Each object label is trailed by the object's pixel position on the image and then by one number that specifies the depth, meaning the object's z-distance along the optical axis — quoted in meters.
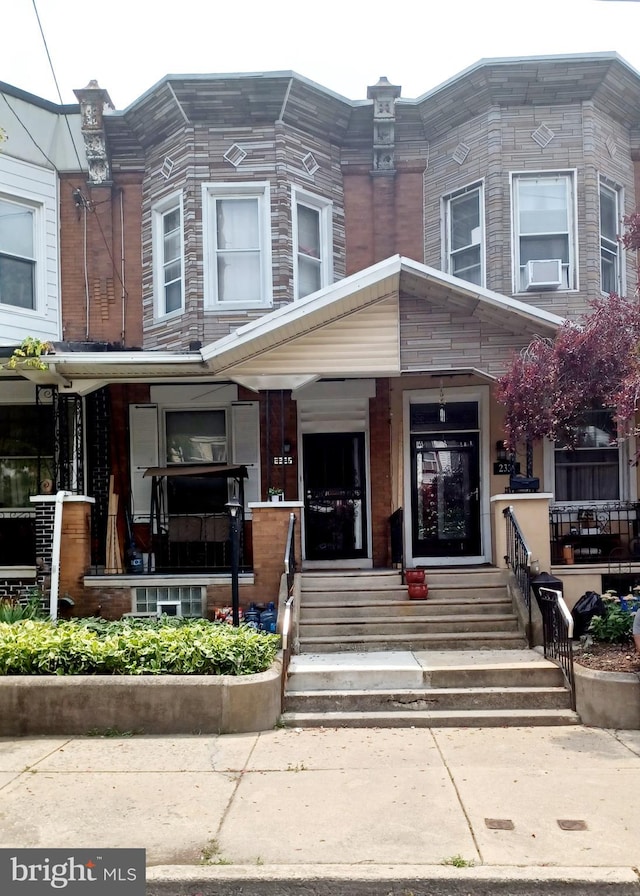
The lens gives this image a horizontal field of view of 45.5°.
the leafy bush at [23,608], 9.41
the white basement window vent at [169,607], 10.35
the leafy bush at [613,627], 8.20
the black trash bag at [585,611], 8.91
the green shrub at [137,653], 7.19
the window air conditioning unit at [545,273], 11.69
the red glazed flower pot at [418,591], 9.64
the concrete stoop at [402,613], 8.94
